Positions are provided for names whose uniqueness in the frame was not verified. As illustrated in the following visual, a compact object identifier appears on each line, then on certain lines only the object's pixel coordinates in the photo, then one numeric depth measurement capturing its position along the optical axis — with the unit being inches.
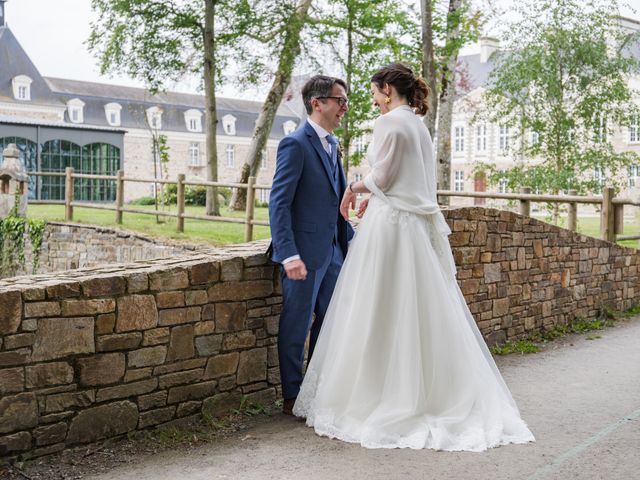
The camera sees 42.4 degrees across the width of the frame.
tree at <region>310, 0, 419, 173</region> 713.0
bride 174.4
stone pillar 740.0
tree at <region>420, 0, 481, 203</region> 645.9
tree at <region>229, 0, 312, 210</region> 844.6
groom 185.6
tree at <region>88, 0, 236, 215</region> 783.1
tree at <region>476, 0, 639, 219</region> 720.3
